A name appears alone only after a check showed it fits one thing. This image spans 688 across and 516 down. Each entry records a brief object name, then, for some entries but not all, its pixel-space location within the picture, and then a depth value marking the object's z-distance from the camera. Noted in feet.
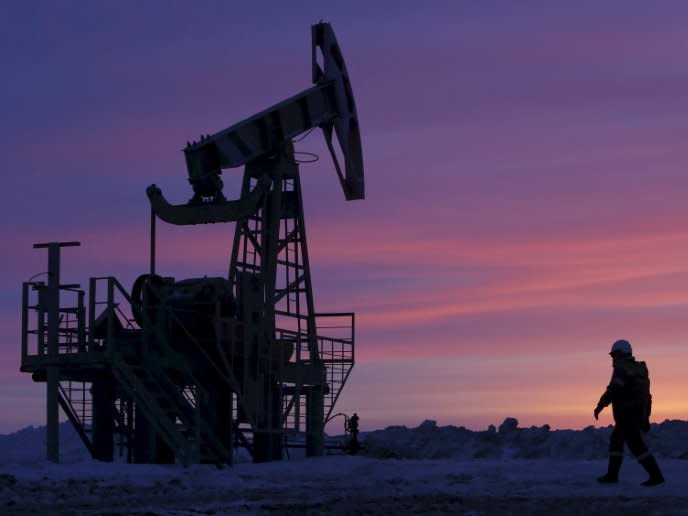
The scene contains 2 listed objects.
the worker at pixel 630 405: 56.08
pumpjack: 90.33
